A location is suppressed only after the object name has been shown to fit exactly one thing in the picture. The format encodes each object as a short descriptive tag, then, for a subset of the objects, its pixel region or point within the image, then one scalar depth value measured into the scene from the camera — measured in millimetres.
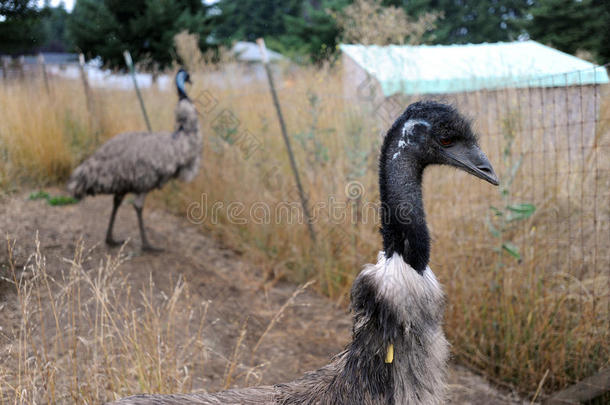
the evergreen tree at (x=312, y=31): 18531
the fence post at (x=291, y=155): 4887
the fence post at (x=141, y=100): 7836
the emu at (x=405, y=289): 1623
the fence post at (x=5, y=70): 7856
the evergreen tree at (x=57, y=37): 33375
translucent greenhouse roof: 5340
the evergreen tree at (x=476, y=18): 20984
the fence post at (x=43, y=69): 8496
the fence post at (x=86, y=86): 8498
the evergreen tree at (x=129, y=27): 18062
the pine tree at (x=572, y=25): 11375
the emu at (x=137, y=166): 5027
